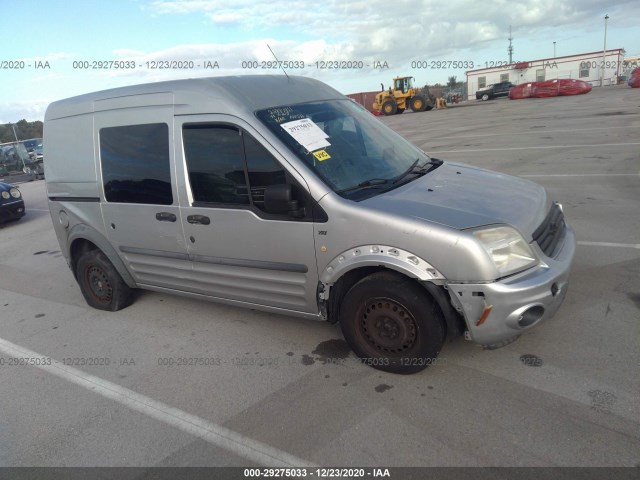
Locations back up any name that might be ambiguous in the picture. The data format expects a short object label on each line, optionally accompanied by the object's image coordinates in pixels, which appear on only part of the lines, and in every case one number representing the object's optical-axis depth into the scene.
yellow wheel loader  33.69
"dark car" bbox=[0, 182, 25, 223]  10.12
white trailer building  48.09
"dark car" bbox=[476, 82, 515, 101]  40.47
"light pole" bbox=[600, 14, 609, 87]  47.72
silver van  2.74
